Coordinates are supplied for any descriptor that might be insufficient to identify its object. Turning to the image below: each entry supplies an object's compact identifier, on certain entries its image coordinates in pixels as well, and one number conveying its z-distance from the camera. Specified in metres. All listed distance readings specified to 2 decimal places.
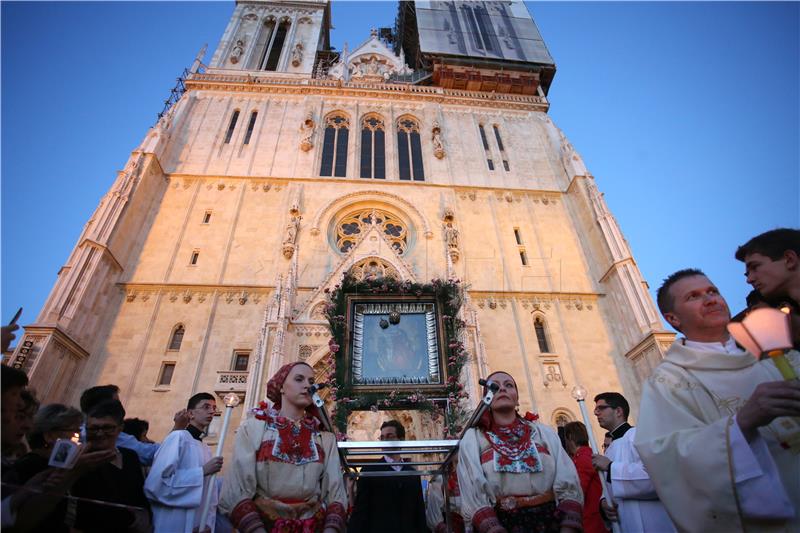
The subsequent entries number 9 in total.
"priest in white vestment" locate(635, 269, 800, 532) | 1.54
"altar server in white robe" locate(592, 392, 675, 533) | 2.80
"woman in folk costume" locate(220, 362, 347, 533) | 2.52
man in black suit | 3.57
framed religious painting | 4.64
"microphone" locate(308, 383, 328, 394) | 2.84
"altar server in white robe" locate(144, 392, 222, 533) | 3.10
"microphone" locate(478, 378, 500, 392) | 2.87
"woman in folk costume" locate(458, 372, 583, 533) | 2.58
